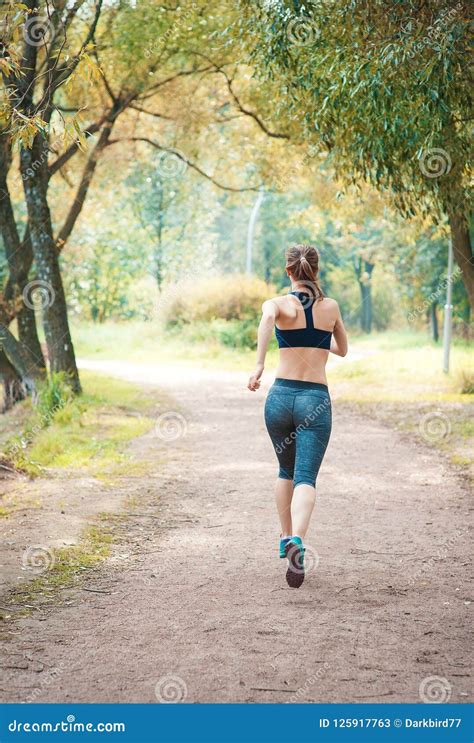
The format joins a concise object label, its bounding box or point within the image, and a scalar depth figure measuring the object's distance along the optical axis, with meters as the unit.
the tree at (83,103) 15.20
